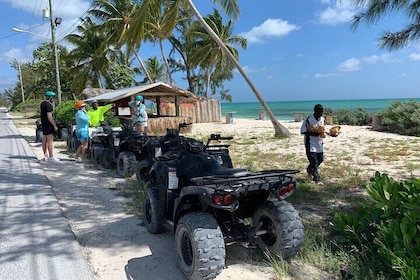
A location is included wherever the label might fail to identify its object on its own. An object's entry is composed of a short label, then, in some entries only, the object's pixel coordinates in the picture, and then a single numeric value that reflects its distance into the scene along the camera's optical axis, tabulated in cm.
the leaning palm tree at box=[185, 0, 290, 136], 1378
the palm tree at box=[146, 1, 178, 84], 1462
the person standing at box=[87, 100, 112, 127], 993
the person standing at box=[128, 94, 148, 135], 1066
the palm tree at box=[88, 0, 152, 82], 2584
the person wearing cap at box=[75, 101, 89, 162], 902
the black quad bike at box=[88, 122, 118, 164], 882
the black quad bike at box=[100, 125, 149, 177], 736
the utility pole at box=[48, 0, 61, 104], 2181
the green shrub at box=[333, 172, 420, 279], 286
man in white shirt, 656
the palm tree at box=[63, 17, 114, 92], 3139
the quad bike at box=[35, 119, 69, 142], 1389
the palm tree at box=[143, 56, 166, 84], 4091
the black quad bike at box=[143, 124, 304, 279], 296
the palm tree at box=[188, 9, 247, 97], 2881
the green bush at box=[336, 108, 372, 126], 2206
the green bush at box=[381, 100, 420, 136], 1512
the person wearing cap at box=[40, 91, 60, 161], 898
